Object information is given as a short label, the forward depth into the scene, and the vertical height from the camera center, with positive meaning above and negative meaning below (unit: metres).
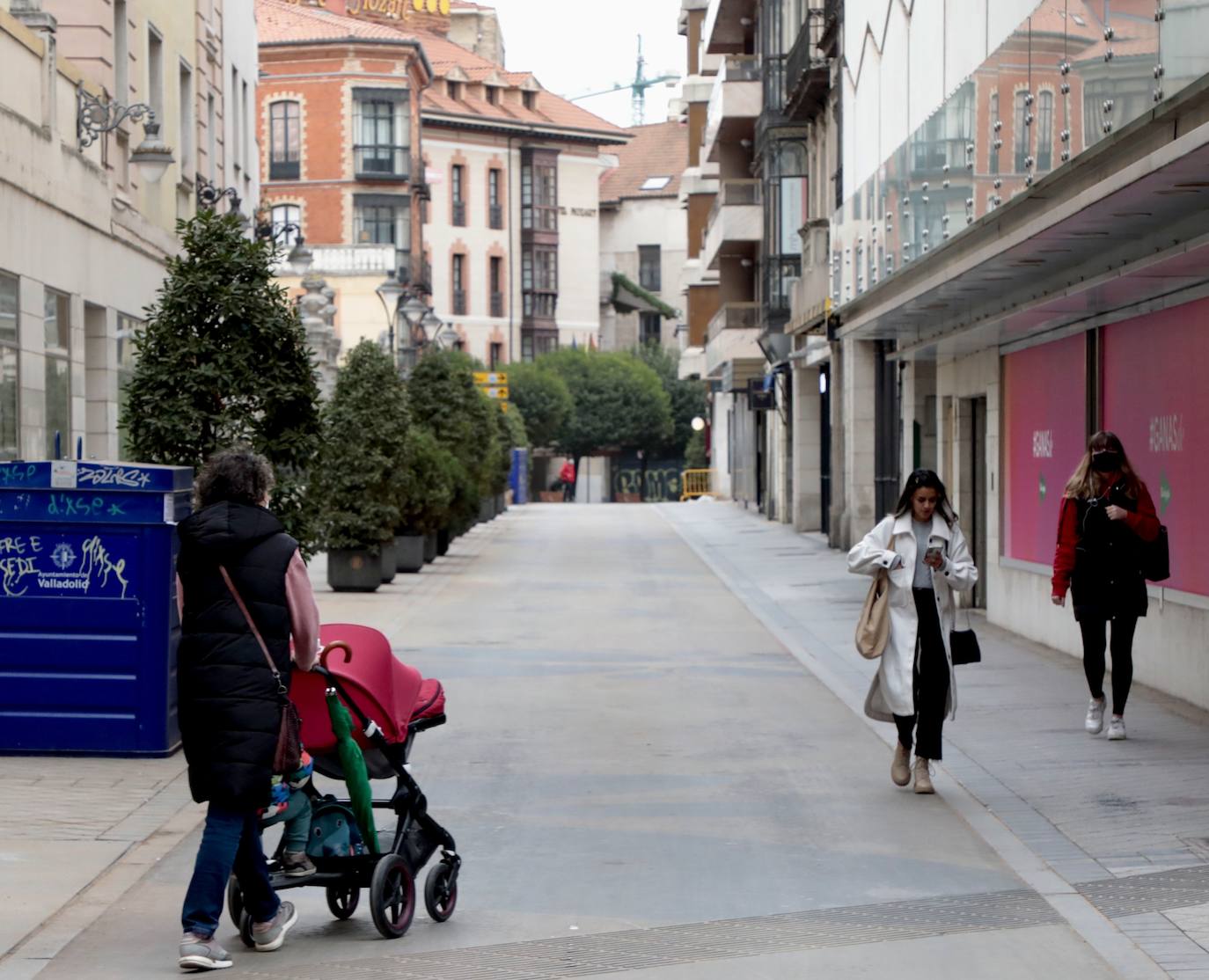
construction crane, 153.77 +27.58
